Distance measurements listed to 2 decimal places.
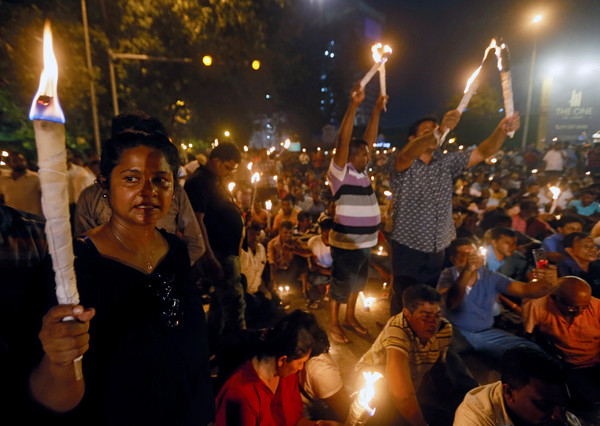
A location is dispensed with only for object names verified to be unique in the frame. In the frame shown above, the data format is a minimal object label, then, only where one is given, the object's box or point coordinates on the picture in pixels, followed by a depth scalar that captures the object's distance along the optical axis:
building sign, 24.80
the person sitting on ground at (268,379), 2.15
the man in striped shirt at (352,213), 3.62
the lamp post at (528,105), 18.85
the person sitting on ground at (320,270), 5.71
